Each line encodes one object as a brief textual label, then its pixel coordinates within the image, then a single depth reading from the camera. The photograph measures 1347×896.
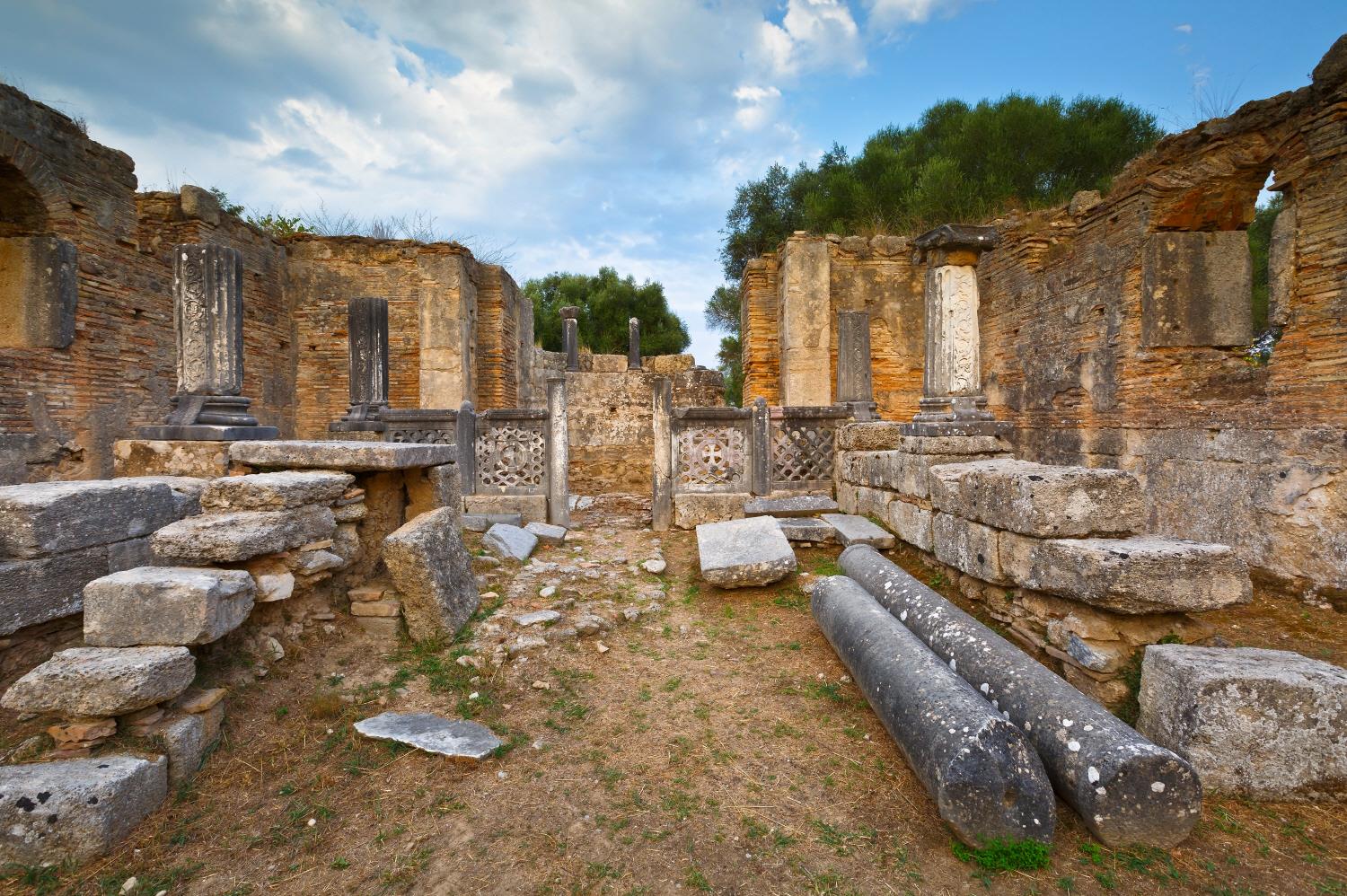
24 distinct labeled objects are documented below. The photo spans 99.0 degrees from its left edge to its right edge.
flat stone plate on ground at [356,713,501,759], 2.69
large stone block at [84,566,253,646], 2.39
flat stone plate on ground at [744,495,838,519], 6.68
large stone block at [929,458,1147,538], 3.25
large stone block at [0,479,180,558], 2.42
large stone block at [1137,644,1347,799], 2.28
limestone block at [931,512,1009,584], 3.80
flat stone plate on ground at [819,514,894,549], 5.51
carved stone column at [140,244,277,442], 4.72
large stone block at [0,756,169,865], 1.90
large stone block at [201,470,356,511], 3.22
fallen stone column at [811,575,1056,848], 2.07
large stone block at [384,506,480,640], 3.48
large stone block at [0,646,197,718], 2.14
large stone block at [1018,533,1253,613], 2.81
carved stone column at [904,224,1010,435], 5.95
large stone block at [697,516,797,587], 4.79
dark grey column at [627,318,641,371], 17.59
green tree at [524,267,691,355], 29.72
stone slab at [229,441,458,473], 3.75
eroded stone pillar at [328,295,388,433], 7.64
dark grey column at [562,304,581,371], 17.08
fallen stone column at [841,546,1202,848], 2.07
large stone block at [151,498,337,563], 2.85
